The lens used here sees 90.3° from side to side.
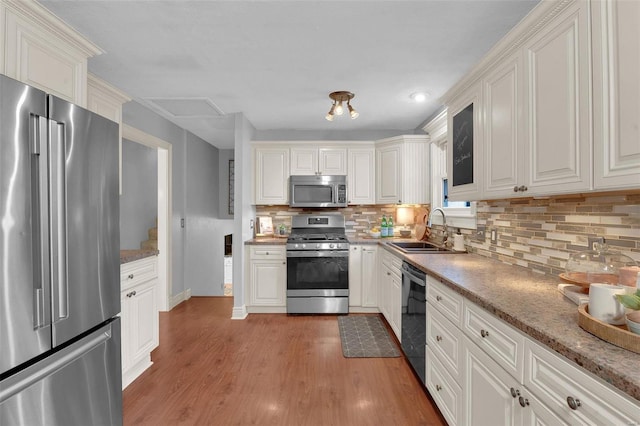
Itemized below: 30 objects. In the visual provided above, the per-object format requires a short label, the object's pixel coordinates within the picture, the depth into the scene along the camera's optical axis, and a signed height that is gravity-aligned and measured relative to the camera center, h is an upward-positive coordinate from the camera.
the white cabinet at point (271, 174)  4.28 +0.52
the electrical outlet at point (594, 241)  1.43 -0.14
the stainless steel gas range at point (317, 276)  3.87 -0.79
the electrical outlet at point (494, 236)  2.34 -0.18
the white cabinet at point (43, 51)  1.47 +0.85
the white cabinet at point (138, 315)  2.28 -0.78
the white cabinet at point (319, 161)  4.28 +0.69
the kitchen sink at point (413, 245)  3.44 -0.37
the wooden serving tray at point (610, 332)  0.85 -0.35
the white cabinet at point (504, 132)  1.60 +0.43
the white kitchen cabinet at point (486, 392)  1.19 -0.75
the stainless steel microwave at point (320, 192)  4.21 +0.26
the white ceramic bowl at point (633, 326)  0.87 -0.32
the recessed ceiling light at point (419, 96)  3.14 +1.16
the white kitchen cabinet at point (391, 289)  2.96 -0.81
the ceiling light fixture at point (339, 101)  3.07 +1.11
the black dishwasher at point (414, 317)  2.23 -0.80
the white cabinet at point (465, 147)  2.02 +0.45
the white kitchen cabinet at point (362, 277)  3.94 -0.81
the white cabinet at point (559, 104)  1.19 +0.44
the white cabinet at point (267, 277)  3.96 -0.81
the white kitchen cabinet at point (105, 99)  2.25 +0.86
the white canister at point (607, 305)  0.97 -0.29
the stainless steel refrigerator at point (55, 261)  1.17 -0.20
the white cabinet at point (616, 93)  0.98 +0.39
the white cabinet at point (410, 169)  4.01 +0.54
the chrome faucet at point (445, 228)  3.21 -0.17
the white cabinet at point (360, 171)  4.30 +0.55
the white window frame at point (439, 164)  3.21 +0.57
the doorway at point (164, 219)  4.09 -0.08
